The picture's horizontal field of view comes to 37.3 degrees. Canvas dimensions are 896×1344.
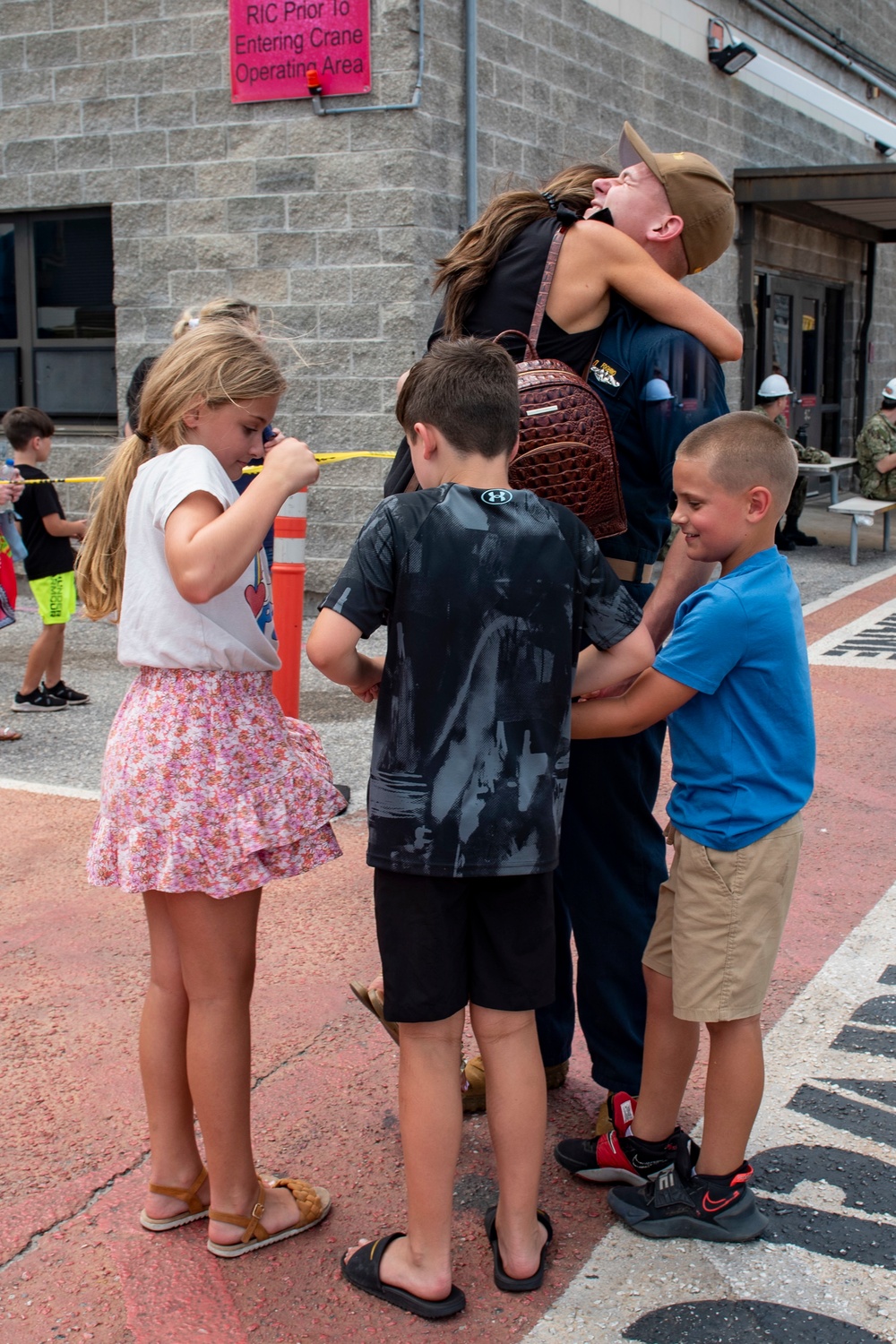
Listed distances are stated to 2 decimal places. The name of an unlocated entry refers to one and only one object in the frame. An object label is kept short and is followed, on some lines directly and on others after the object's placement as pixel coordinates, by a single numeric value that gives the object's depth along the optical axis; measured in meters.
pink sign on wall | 9.02
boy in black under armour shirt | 2.29
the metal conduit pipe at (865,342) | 19.80
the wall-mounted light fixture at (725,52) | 13.62
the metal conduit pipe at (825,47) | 15.12
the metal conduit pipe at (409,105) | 8.95
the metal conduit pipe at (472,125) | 9.40
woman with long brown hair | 2.68
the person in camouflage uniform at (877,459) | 12.98
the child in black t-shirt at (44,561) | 7.08
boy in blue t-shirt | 2.49
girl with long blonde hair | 2.43
